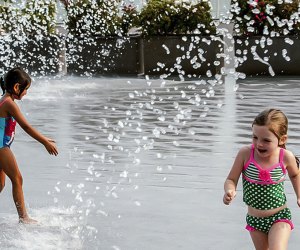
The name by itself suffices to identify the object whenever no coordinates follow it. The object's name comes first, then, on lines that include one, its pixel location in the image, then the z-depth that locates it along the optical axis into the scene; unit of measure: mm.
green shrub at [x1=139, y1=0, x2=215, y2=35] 19078
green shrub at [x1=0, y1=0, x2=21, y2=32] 21109
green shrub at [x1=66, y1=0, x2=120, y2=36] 20141
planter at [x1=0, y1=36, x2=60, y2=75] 20794
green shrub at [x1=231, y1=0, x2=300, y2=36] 18453
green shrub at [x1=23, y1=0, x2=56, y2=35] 20766
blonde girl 4113
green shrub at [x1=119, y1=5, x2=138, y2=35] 20422
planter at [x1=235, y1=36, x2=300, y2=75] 18797
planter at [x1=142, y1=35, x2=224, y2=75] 19141
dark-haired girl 5543
